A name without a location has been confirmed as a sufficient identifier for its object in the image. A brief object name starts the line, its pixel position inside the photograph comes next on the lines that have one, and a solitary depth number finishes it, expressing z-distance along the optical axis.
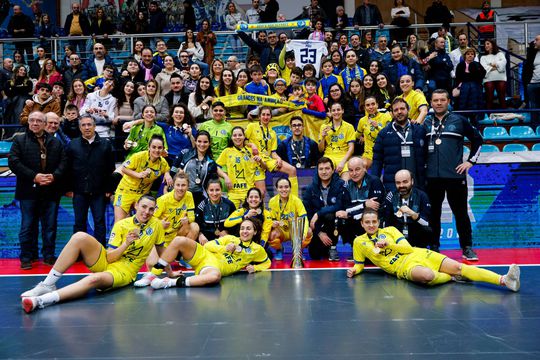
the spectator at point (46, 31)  17.44
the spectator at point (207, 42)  15.03
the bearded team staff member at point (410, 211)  9.02
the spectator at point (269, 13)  16.25
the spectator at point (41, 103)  11.62
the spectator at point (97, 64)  13.87
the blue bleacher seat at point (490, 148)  12.10
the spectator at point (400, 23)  16.25
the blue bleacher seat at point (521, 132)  12.62
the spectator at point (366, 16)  16.72
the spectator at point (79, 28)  17.12
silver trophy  9.54
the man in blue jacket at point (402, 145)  9.55
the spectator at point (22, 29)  17.30
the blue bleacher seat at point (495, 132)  12.61
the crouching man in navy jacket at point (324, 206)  10.03
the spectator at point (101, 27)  17.16
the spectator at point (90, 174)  10.06
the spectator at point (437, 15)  16.98
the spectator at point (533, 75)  13.62
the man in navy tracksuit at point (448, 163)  9.38
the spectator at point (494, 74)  13.98
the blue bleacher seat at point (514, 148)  11.83
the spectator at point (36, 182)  9.82
